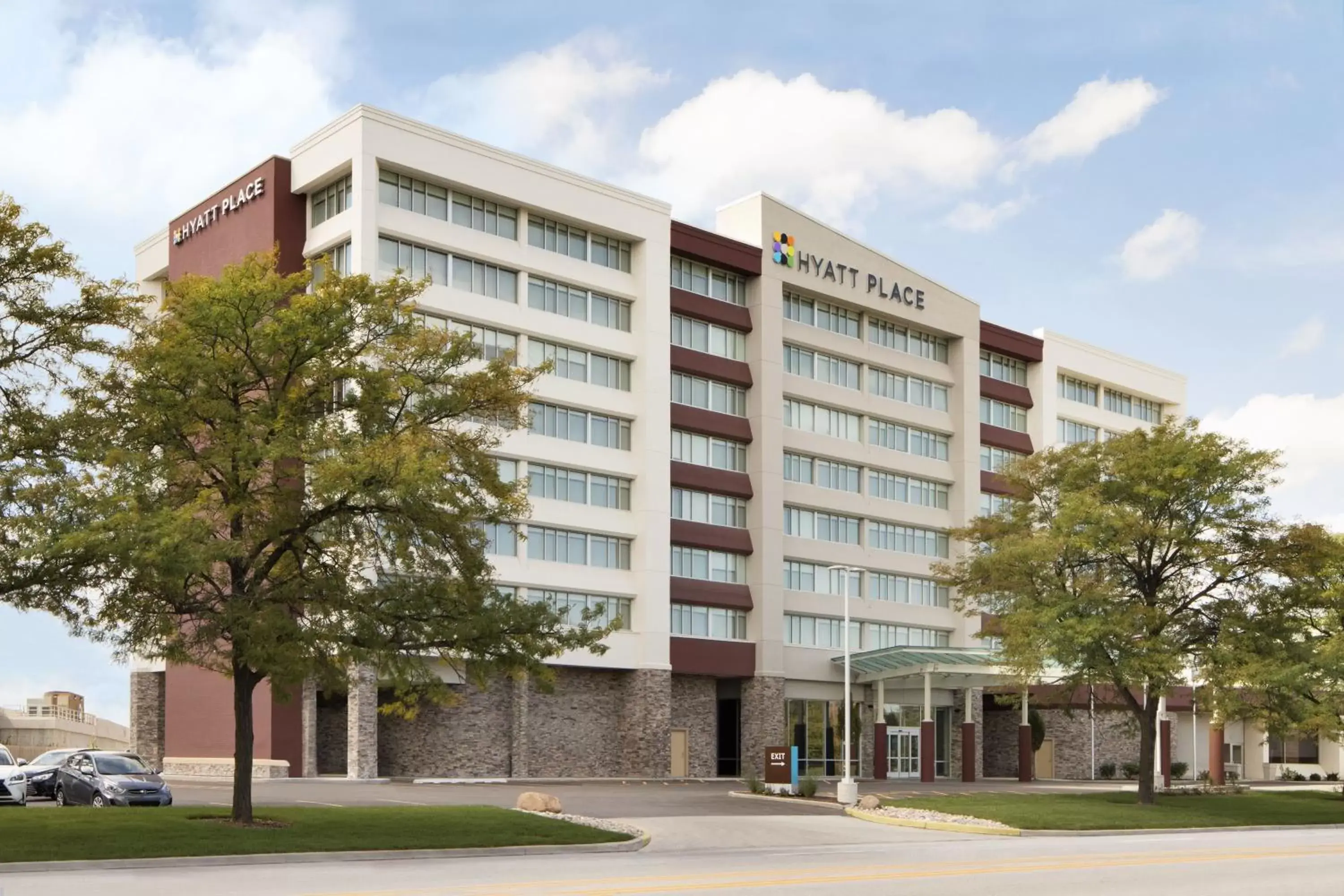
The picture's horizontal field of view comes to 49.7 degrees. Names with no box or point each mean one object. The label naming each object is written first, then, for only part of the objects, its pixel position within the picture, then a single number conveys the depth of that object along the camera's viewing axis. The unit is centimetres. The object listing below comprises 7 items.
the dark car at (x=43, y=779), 3728
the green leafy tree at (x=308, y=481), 2802
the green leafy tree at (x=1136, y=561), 4647
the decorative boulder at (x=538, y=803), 3644
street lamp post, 4591
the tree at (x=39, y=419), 2512
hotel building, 5625
